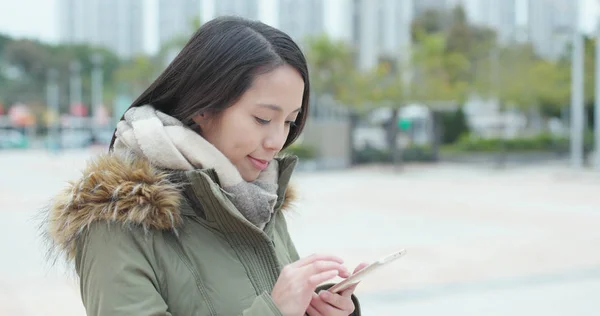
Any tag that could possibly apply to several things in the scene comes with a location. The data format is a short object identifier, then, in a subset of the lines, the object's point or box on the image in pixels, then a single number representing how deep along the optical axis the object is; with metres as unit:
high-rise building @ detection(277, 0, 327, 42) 49.91
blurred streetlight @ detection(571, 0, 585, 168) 21.91
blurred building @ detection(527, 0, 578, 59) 51.64
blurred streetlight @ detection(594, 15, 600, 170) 21.05
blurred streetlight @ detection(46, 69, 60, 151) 47.86
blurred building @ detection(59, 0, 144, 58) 63.66
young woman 1.20
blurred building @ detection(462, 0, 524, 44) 57.78
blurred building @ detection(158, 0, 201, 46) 53.06
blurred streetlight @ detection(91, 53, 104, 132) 49.23
